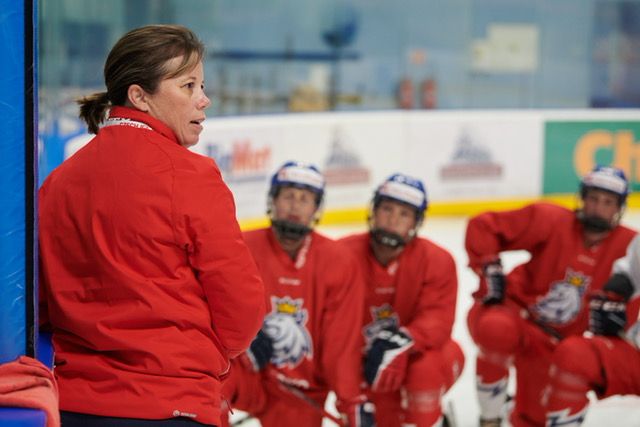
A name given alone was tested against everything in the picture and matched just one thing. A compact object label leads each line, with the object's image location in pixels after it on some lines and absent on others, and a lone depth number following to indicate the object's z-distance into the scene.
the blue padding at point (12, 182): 2.92
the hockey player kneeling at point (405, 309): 6.66
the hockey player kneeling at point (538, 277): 7.71
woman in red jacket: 3.42
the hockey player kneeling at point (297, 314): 6.70
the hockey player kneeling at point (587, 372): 6.60
